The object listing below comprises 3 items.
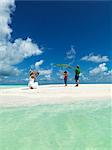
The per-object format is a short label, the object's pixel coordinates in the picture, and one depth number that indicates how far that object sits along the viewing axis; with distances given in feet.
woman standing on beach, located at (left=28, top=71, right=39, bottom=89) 25.03
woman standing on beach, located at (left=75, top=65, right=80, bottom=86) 25.15
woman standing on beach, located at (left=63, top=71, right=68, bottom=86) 27.72
